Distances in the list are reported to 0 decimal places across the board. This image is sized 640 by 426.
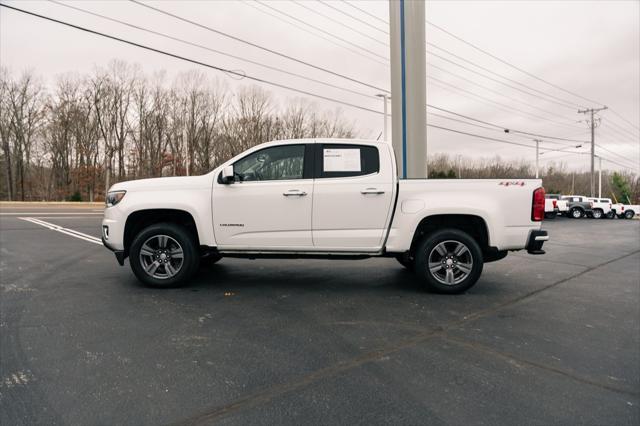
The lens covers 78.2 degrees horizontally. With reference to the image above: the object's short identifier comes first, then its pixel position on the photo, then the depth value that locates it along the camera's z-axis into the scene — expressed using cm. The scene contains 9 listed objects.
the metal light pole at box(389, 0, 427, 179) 1237
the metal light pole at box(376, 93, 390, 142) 2680
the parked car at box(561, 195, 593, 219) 3170
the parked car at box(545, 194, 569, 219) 2903
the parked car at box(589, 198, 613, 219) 3250
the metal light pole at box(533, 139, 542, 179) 4758
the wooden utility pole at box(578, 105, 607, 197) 4852
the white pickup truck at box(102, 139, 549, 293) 521
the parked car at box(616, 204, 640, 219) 3503
